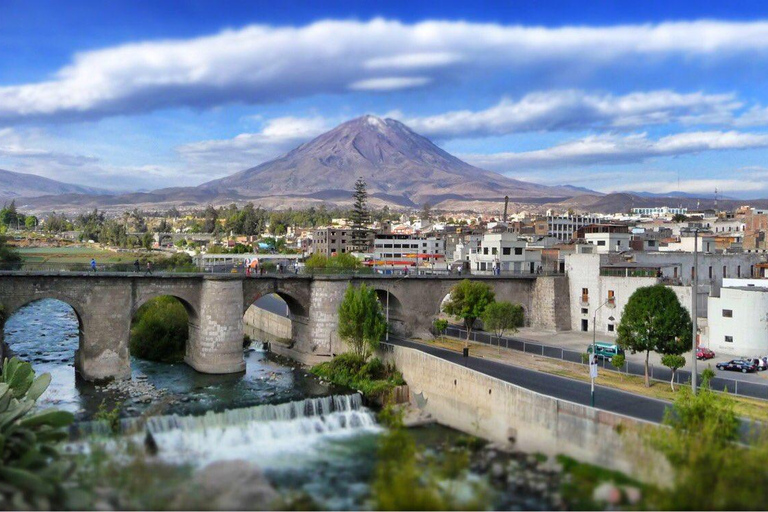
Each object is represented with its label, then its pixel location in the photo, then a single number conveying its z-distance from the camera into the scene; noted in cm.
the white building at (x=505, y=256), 6675
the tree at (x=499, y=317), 4791
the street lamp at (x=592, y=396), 2997
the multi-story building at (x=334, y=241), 12369
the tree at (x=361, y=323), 4444
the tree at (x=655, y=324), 3678
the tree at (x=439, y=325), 5300
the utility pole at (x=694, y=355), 3112
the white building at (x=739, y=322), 4381
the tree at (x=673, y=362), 3516
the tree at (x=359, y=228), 12219
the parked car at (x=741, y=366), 4003
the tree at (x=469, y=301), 5047
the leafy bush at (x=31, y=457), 1788
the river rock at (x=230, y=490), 2012
